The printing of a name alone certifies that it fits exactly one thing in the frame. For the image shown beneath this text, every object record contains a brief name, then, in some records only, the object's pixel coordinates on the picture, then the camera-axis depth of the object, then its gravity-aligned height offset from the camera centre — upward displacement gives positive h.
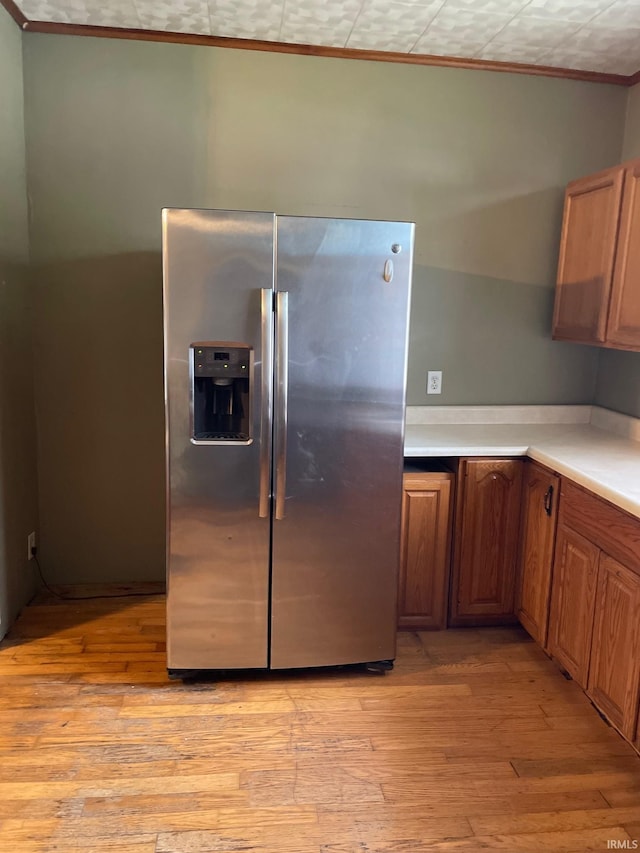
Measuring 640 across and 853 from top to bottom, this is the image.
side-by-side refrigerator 2.16 -0.38
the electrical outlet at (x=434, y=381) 3.09 -0.24
